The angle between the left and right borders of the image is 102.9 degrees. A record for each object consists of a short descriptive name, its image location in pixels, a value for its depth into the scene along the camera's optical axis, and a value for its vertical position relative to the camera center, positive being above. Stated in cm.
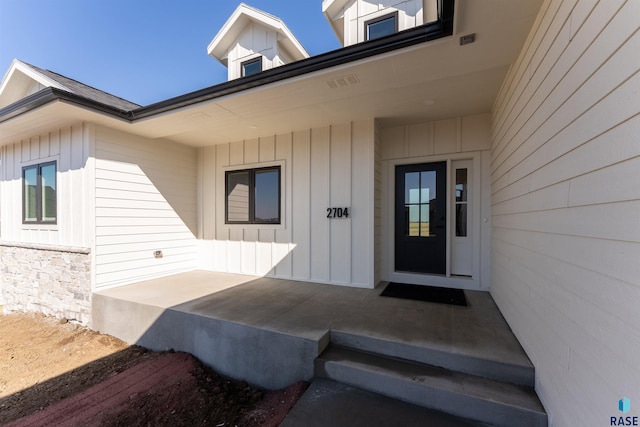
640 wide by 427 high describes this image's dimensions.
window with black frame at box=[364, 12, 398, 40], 464 +350
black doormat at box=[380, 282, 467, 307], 331 -114
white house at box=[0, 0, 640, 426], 119 +47
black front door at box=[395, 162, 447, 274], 397 -9
